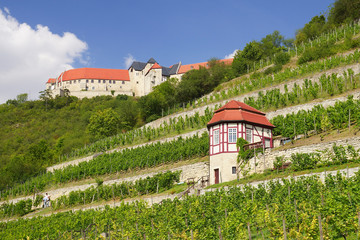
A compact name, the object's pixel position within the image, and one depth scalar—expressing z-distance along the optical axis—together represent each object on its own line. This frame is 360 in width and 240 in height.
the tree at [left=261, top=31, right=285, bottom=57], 61.31
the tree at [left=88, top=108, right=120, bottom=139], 59.70
